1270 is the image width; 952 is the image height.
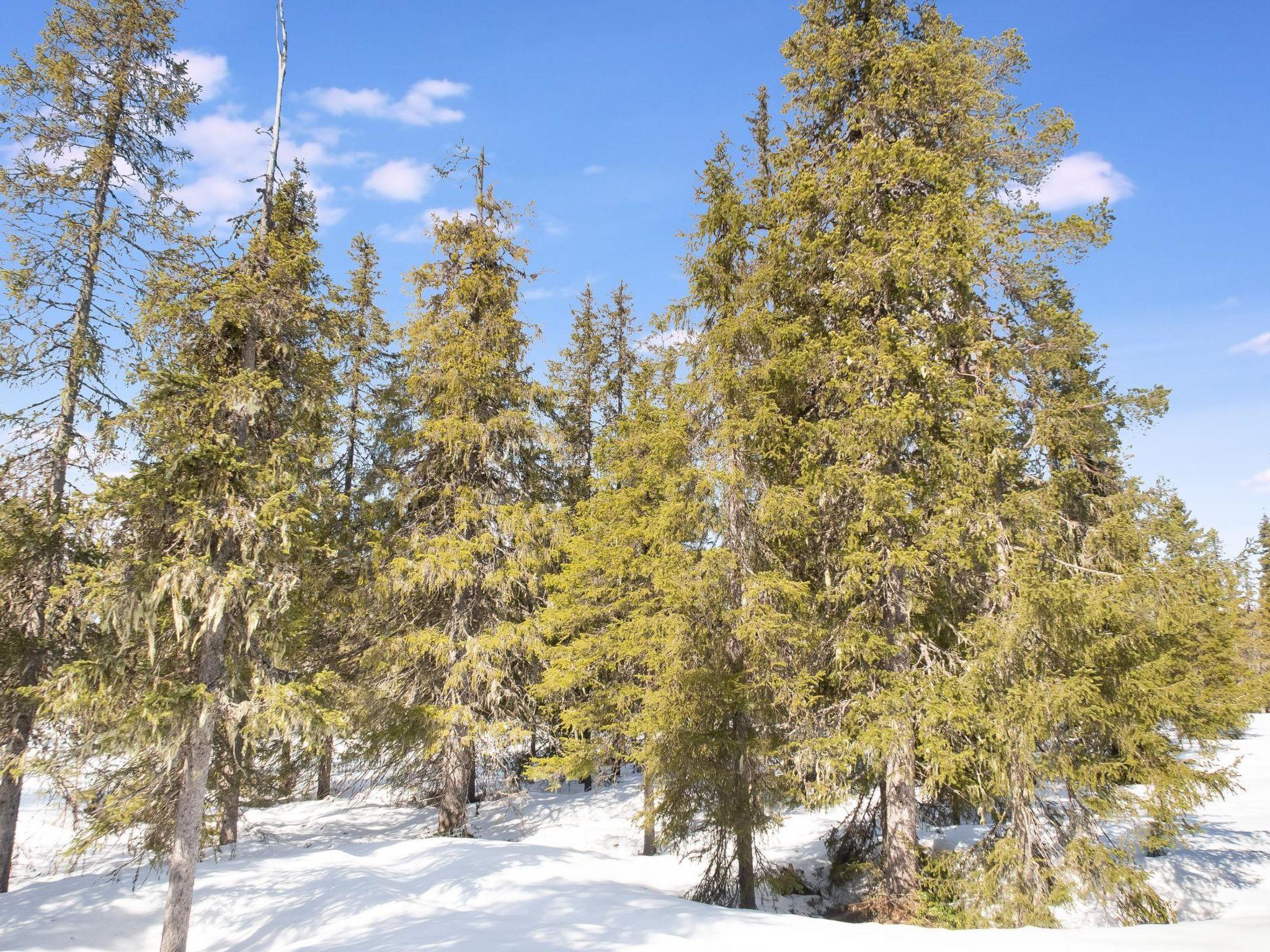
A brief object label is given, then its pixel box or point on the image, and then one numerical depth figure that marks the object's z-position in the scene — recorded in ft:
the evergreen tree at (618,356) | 73.87
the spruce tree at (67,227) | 34.35
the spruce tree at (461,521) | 46.85
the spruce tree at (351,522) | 47.03
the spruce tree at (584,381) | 71.77
